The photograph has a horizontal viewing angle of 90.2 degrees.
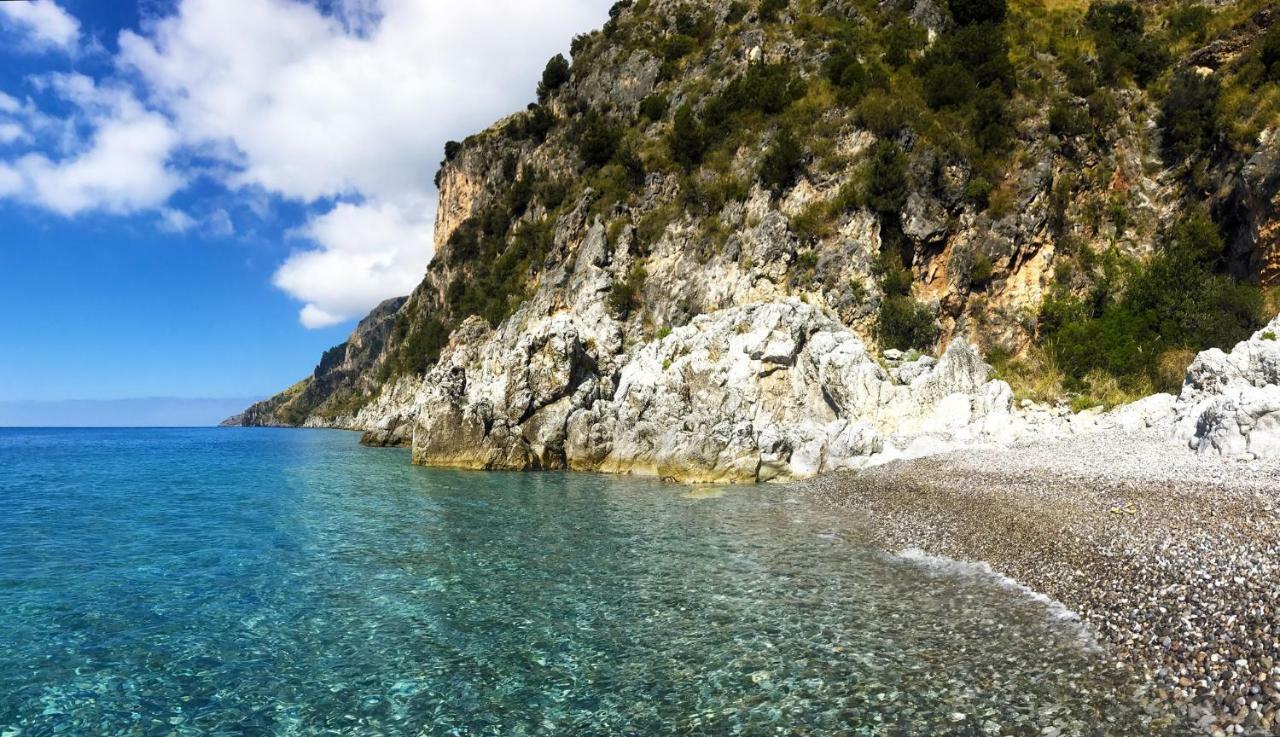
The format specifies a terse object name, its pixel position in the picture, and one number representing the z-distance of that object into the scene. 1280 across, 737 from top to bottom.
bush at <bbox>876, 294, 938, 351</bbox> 40.72
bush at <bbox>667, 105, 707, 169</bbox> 60.25
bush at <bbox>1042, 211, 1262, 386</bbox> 31.61
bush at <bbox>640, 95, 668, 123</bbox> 68.94
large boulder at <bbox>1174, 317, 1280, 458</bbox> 18.02
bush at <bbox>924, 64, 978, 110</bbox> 48.13
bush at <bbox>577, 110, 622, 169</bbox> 71.25
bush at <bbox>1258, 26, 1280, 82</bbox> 38.16
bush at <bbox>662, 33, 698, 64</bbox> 73.56
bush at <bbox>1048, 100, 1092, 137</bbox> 44.31
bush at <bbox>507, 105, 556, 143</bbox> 84.88
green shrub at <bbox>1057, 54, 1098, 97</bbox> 46.19
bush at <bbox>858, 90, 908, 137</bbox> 47.91
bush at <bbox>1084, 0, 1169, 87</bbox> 46.66
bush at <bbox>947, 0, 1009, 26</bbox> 55.38
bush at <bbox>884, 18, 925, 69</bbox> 54.12
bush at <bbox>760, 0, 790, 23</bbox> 67.25
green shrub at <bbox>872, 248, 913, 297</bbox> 43.22
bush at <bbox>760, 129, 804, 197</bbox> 49.97
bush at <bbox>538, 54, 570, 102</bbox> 86.62
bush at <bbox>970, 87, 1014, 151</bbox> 45.72
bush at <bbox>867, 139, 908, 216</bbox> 45.12
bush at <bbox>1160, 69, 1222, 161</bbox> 40.22
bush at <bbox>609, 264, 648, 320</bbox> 55.72
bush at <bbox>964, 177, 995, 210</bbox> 43.72
